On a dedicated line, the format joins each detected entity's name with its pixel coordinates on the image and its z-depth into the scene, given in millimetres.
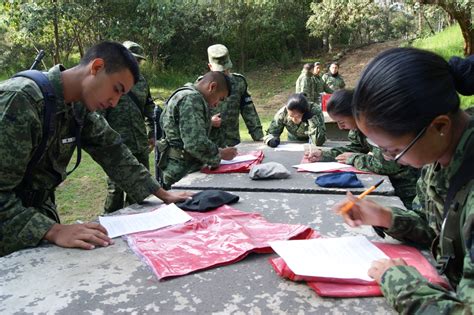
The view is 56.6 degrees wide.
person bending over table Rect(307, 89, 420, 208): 2645
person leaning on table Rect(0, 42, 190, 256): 1541
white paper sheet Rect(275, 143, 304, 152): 3599
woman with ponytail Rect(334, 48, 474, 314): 1023
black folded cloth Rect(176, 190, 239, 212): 1940
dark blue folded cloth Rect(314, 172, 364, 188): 2330
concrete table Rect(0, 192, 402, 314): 1143
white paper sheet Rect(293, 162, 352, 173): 2723
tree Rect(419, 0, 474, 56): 8703
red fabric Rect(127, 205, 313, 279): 1397
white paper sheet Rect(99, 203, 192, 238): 1695
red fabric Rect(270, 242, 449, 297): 1180
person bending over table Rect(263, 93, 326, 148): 3844
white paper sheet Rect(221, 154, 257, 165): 2937
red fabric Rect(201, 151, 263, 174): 2777
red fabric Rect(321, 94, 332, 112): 6356
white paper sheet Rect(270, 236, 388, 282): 1242
